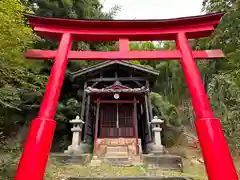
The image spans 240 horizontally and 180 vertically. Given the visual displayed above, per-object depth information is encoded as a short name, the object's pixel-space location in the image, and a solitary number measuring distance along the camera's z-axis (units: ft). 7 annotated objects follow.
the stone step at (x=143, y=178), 12.87
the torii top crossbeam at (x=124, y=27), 10.77
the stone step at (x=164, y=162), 20.62
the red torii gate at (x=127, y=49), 7.90
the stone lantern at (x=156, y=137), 23.27
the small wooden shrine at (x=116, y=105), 25.47
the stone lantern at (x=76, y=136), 23.37
